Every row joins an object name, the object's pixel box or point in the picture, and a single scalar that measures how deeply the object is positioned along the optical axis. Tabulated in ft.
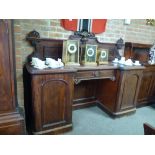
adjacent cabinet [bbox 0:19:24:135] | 4.21
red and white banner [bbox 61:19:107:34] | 7.47
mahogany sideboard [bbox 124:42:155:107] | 9.35
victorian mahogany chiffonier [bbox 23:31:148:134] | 6.00
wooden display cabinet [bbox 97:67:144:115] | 7.87
